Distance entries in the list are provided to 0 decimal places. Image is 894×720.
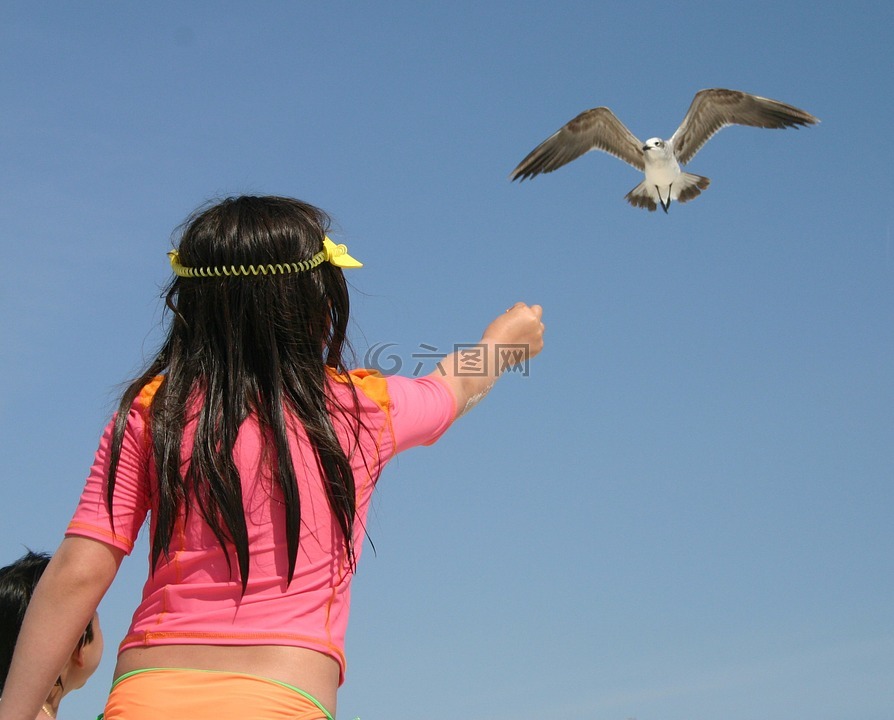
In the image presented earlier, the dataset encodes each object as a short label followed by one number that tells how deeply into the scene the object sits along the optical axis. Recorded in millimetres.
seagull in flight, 13648
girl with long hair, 1919
